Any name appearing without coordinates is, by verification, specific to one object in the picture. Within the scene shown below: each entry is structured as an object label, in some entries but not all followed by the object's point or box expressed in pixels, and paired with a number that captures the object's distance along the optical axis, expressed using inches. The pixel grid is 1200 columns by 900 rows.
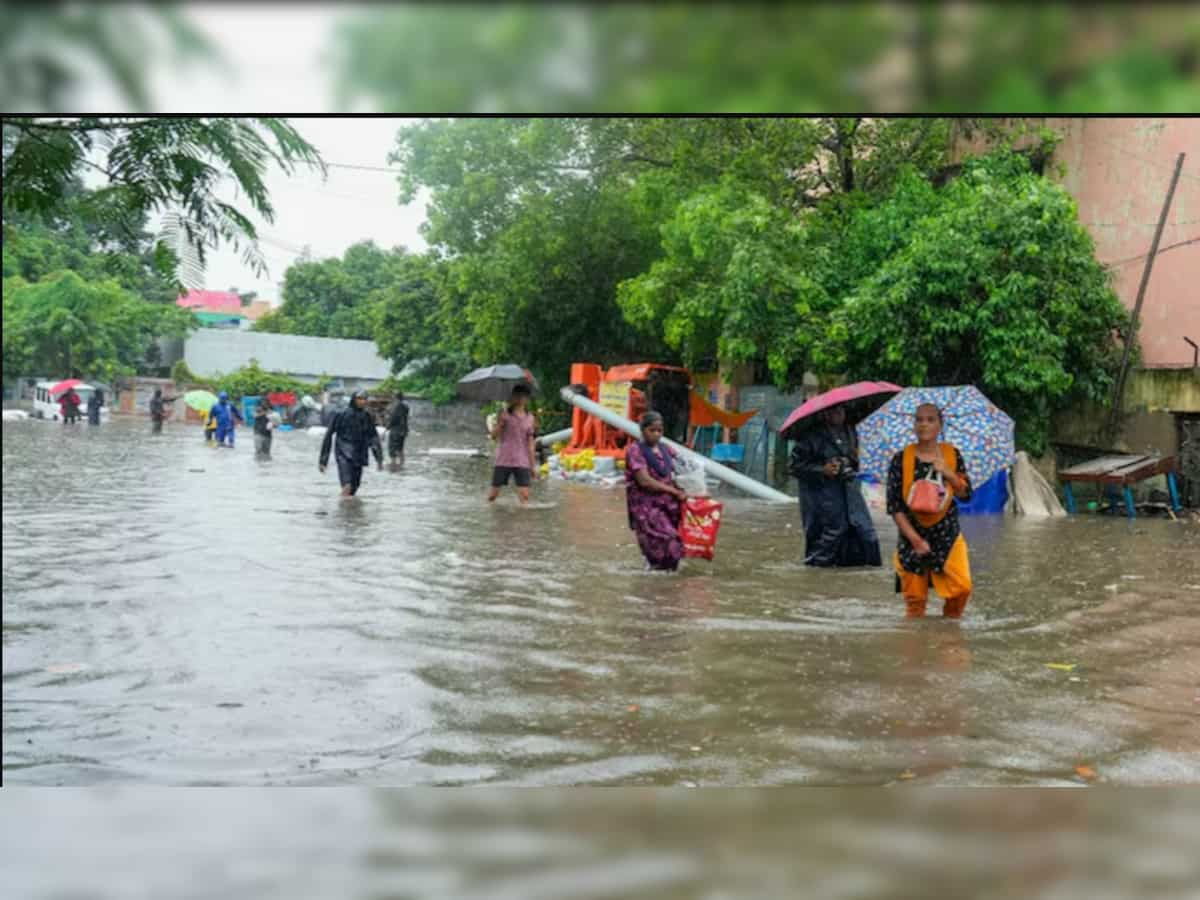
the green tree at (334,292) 1772.9
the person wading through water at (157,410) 1279.5
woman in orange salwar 316.2
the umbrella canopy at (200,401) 1234.6
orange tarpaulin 922.1
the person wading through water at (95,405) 1229.3
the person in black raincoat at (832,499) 426.3
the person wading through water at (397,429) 967.6
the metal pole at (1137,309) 678.0
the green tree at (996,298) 719.1
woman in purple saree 403.2
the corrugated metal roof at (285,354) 1502.2
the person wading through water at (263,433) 1046.4
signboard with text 972.6
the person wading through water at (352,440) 644.1
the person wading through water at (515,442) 626.5
